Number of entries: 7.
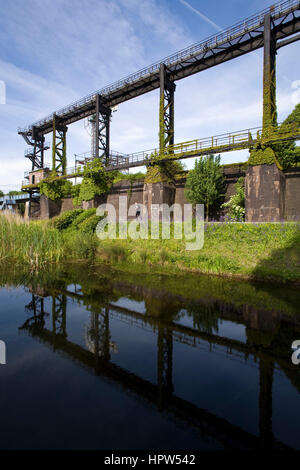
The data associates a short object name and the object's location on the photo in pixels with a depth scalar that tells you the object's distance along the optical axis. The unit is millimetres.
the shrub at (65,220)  17109
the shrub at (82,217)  17061
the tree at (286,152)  16078
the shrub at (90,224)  15743
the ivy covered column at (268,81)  16528
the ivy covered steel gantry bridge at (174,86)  16609
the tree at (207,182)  18781
